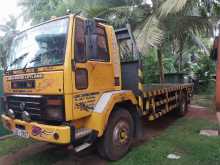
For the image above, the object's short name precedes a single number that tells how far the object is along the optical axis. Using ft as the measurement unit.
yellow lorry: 8.44
